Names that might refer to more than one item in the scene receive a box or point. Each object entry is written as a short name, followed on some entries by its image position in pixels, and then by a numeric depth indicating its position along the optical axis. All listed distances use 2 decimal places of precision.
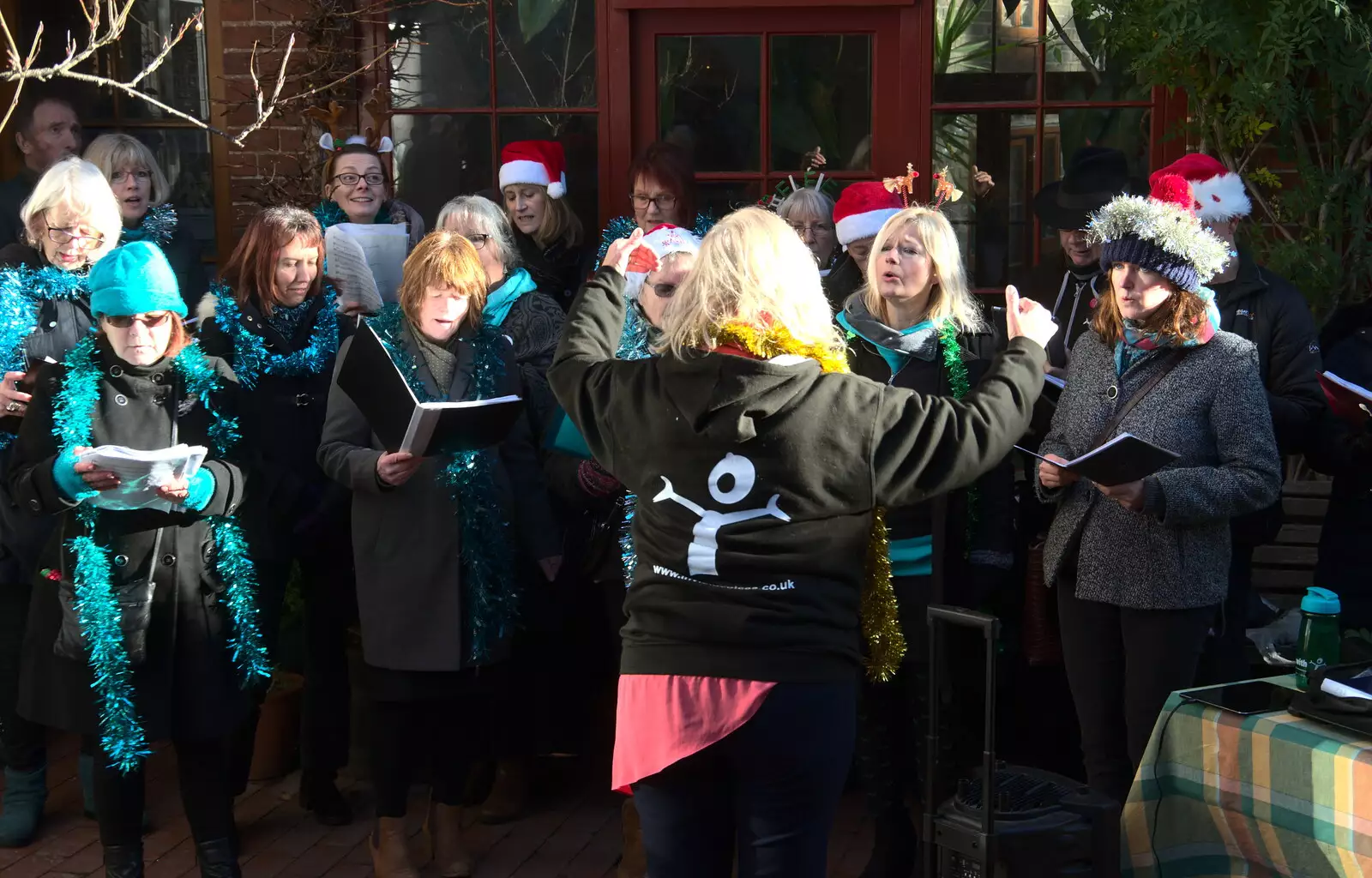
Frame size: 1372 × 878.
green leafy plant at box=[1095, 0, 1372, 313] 5.12
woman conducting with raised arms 2.75
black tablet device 3.08
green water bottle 3.42
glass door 6.39
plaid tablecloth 2.82
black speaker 2.88
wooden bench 5.34
